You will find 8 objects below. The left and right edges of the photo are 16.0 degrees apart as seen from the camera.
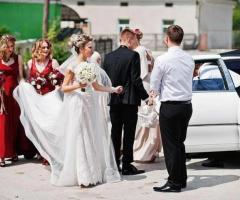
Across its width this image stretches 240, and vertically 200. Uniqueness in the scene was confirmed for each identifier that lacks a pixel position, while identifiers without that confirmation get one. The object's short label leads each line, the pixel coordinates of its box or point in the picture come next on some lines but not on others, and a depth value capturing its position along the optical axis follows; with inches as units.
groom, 420.8
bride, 406.9
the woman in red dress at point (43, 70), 473.6
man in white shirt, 375.6
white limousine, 436.4
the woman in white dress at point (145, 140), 481.0
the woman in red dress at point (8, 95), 477.5
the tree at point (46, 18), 1452.0
